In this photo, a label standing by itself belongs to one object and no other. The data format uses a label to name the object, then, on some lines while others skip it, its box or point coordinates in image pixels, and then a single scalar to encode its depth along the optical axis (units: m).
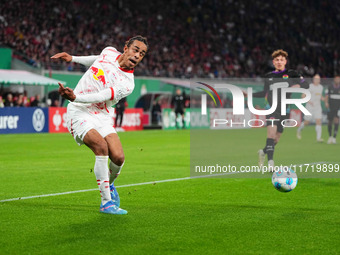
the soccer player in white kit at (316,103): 23.70
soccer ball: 9.01
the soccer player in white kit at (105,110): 7.57
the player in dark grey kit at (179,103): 33.26
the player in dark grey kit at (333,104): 22.28
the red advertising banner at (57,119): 27.91
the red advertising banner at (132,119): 32.35
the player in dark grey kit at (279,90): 12.01
